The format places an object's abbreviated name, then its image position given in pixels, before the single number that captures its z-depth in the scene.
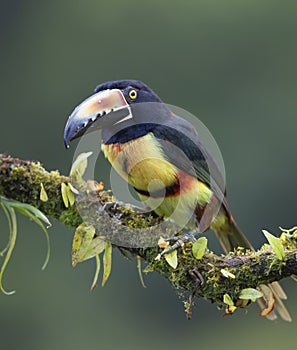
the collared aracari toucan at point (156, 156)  7.00
